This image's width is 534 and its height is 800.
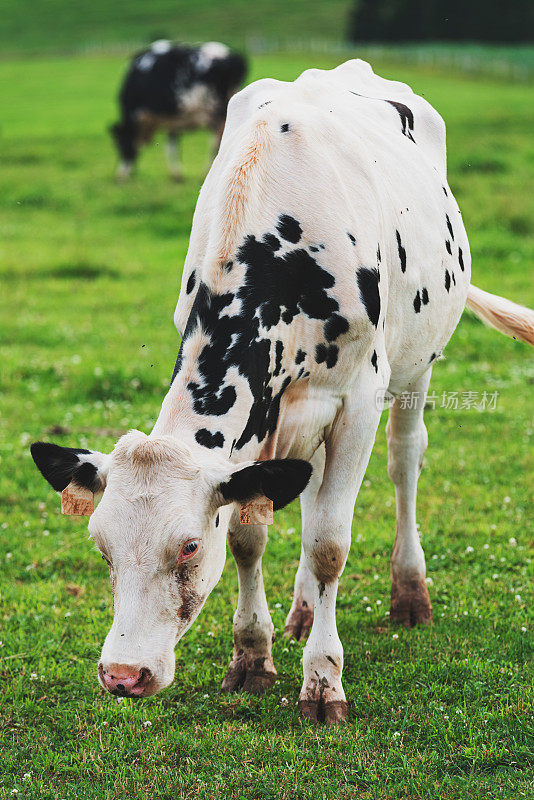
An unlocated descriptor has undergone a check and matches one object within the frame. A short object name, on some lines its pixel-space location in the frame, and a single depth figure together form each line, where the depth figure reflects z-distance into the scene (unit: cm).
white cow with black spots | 746
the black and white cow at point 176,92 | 4697
